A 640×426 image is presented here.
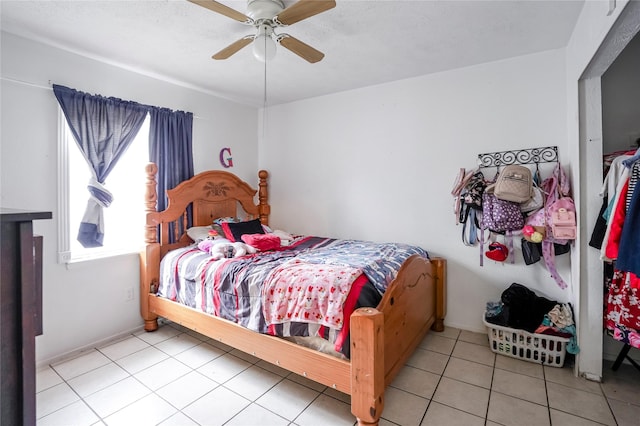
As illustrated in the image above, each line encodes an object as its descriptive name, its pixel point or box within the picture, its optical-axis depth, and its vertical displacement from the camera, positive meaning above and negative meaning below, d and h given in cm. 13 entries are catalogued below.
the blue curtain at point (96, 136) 247 +66
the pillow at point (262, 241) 281 -28
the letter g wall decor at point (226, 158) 373 +66
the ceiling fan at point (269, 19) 159 +109
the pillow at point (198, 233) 306 -22
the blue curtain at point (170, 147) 305 +67
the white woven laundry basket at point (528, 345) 225 -105
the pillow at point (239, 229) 308 -18
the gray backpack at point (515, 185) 236 +19
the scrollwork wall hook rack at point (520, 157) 251 +46
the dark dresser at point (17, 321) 70 -25
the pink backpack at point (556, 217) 217 -6
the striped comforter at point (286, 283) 181 -50
